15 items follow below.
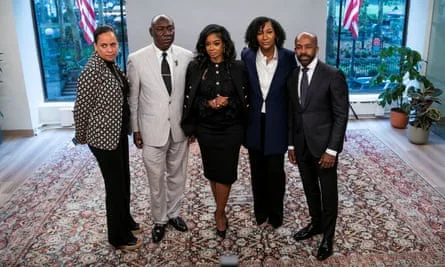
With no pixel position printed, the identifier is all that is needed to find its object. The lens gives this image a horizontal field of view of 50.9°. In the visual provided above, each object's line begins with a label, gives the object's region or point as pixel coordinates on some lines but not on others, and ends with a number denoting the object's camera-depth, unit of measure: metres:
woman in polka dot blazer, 2.77
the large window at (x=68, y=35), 6.33
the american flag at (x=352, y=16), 6.35
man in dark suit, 2.79
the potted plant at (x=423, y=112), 5.33
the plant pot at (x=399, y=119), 5.96
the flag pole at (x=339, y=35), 6.44
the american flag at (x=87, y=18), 6.18
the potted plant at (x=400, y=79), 5.70
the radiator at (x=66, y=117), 6.36
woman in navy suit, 3.06
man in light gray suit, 3.02
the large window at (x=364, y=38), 6.55
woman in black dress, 3.00
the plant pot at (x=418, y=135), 5.38
